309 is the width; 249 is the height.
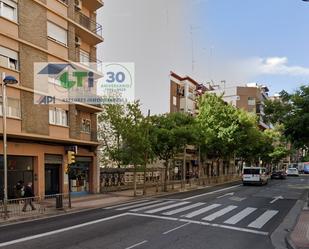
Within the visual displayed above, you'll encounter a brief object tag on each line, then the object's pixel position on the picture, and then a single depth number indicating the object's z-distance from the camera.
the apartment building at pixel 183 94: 34.18
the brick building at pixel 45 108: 15.04
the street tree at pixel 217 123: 29.53
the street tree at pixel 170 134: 20.68
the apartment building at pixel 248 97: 60.00
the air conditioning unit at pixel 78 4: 19.56
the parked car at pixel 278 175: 40.30
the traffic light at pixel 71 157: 13.72
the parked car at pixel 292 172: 53.46
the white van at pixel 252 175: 26.89
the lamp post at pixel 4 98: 11.17
